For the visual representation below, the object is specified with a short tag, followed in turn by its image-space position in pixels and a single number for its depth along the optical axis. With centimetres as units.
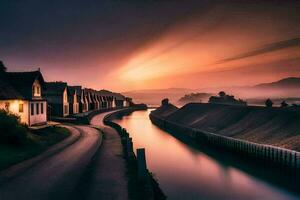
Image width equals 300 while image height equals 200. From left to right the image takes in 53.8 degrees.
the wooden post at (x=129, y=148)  2459
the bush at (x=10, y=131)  2748
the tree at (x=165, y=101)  15204
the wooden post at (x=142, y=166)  1736
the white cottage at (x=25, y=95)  4138
